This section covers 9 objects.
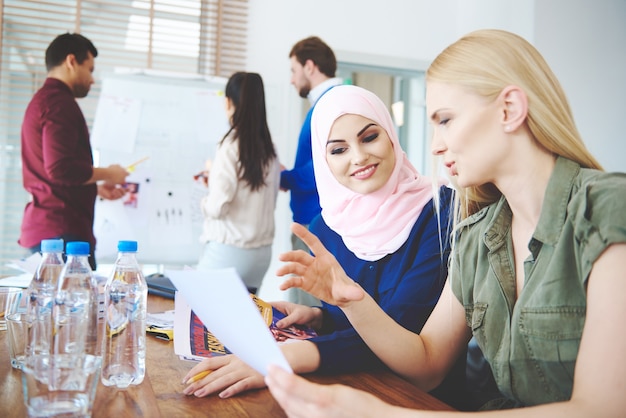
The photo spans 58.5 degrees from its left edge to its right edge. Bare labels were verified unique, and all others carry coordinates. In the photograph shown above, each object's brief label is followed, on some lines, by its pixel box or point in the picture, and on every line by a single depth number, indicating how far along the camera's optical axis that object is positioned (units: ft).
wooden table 2.73
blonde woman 2.44
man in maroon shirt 8.45
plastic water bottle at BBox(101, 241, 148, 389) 3.23
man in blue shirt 9.12
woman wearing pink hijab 4.13
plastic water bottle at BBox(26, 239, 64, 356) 3.16
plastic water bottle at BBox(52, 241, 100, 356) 2.87
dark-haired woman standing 8.95
